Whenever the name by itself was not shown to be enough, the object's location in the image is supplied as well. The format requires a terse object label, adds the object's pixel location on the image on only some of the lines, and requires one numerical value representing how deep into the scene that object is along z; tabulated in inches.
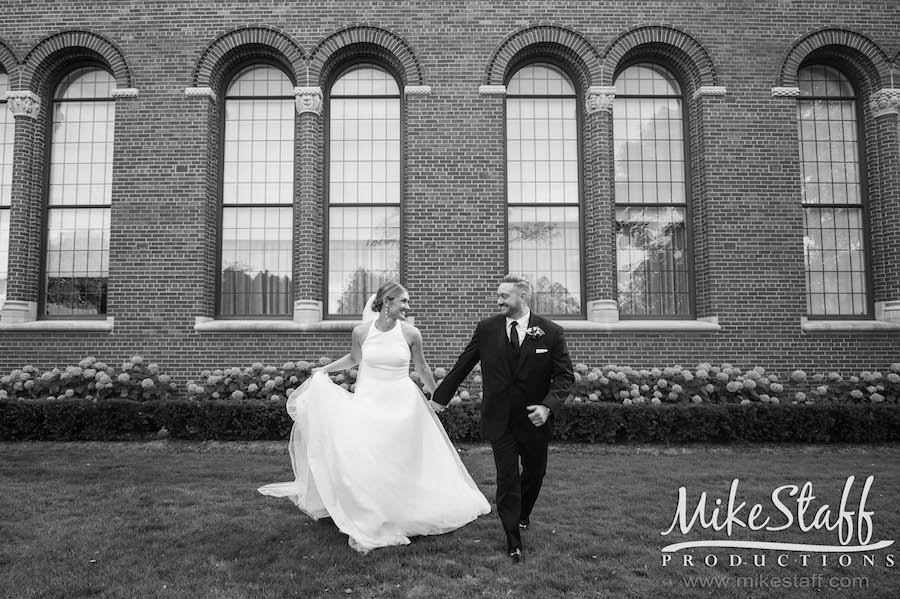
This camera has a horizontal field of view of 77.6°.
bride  172.6
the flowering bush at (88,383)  367.6
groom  173.6
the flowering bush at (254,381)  365.4
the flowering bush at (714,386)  359.6
